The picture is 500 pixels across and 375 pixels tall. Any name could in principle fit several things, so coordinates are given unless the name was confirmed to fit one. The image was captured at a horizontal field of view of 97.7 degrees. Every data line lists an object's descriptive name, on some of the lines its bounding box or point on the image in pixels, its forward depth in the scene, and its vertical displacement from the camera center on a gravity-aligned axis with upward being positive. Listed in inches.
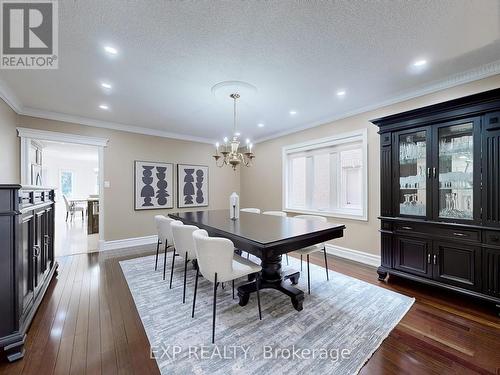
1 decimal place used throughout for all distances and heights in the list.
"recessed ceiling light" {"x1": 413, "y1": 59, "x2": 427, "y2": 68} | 92.7 +53.5
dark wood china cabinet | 85.9 -3.7
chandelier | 115.1 +17.9
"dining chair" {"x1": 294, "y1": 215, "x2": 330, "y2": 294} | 104.4 -31.0
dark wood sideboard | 61.1 -24.0
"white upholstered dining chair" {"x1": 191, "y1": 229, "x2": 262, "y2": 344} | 72.2 -24.2
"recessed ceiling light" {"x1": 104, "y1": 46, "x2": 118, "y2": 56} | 82.4 +52.6
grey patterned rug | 61.3 -49.4
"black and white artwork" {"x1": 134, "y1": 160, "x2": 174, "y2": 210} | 190.9 +1.9
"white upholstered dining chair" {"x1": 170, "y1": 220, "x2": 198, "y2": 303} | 91.8 -23.0
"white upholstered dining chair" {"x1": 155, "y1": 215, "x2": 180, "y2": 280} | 116.8 -23.6
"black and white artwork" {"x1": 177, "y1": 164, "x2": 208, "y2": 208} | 214.3 +2.1
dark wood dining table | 74.3 -18.4
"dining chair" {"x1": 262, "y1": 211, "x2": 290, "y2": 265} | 150.5 -18.6
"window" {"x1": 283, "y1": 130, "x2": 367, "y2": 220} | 153.3 +8.5
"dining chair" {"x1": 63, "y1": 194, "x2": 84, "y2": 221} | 305.6 -30.4
